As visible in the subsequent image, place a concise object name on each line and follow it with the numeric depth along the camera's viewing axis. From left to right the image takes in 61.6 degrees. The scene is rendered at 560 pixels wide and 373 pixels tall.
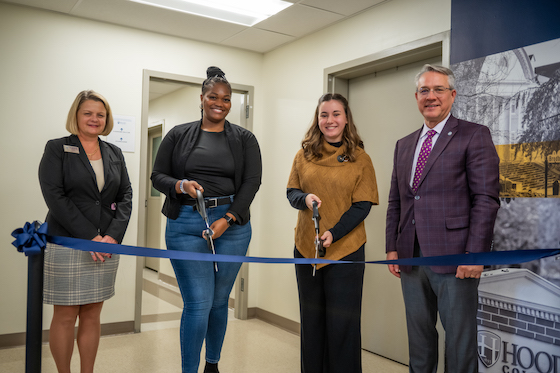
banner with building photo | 1.79
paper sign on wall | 3.08
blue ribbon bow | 1.35
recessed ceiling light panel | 2.85
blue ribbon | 1.38
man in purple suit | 1.56
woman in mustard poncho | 1.73
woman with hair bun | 1.79
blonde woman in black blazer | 1.70
